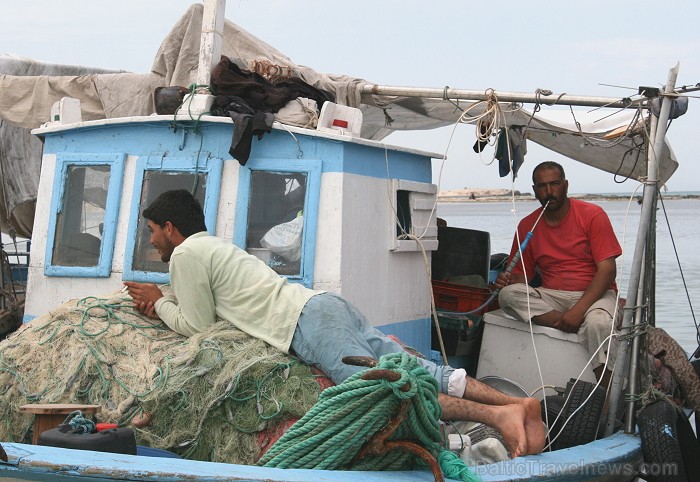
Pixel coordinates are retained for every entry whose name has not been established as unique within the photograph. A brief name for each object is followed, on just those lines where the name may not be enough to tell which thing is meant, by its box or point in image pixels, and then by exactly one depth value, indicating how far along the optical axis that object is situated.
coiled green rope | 4.19
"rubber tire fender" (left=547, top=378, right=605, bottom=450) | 5.68
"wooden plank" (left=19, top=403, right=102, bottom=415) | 4.67
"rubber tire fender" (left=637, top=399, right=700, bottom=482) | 5.58
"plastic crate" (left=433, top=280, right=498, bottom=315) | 7.93
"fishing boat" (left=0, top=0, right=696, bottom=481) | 6.09
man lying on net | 4.85
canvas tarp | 7.64
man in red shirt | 6.87
